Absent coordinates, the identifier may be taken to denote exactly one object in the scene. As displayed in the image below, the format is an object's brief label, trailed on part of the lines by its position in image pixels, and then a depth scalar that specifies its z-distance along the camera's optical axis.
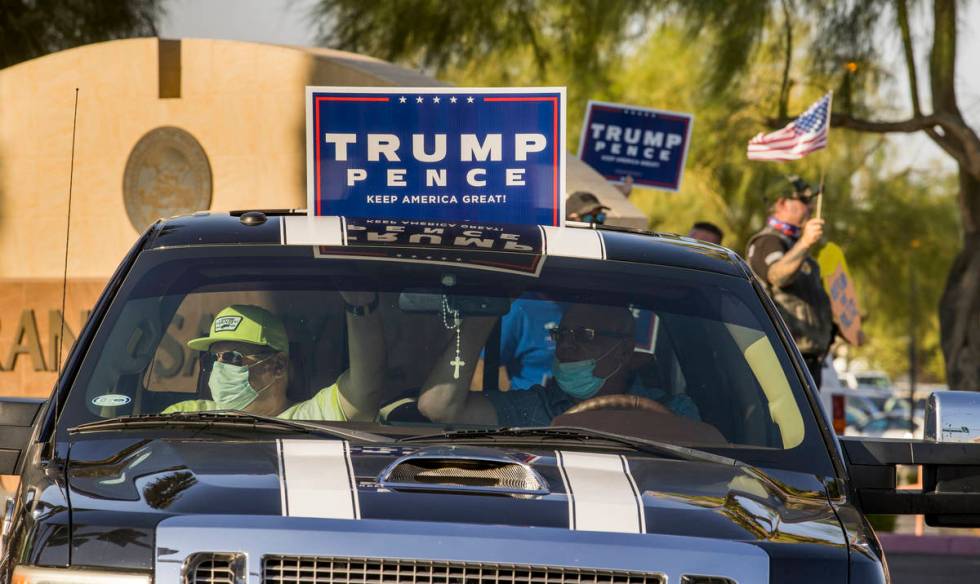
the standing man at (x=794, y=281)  21.87
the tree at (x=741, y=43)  34.09
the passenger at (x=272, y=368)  8.34
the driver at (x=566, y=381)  8.46
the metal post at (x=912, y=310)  60.18
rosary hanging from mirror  8.79
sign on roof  11.41
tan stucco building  29.02
